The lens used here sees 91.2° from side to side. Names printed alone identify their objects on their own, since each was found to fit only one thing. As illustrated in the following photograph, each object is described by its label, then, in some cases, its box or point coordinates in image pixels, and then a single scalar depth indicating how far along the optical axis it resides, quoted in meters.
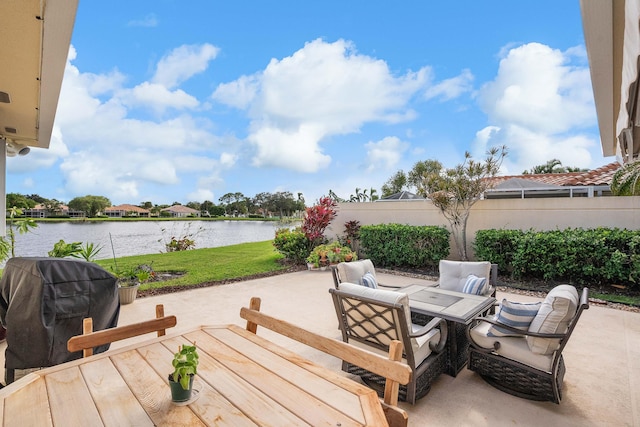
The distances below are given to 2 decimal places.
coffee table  2.93
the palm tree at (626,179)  5.09
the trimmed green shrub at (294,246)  8.93
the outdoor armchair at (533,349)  2.39
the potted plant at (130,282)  5.06
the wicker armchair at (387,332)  2.38
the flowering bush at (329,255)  8.01
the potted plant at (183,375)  1.21
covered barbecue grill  2.24
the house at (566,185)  10.02
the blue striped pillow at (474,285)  3.96
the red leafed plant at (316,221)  9.02
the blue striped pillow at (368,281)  3.80
